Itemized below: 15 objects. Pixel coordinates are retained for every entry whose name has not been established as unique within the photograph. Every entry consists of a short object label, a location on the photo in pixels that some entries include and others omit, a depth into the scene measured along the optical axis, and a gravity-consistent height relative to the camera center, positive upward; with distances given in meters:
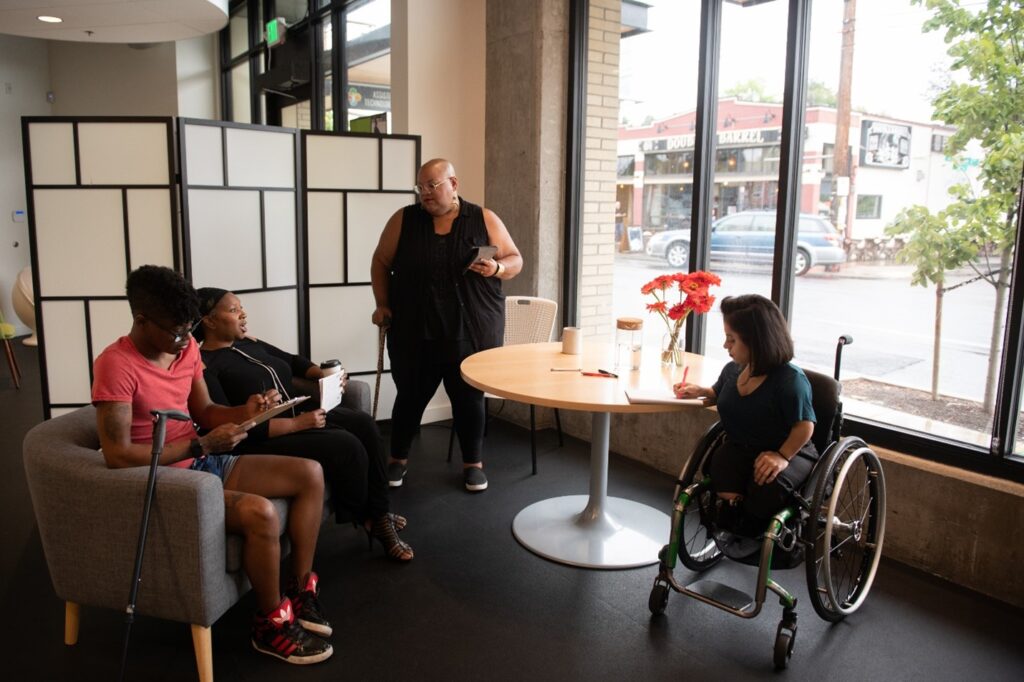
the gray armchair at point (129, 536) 2.01 -0.86
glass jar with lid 3.02 -0.46
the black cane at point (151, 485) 1.92 -0.68
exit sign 6.55 +1.68
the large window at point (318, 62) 5.36 +1.33
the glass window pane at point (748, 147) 3.43 +0.40
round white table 2.70 -0.93
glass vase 3.12 -0.51
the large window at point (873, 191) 2.72 +0.18
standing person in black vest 3.48 -0.34
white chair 4.12 -0.50
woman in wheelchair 2.29 -0.60
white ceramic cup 3.30 -0.49
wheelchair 2.24 -0.96
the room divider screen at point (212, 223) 3.59 +0.00
